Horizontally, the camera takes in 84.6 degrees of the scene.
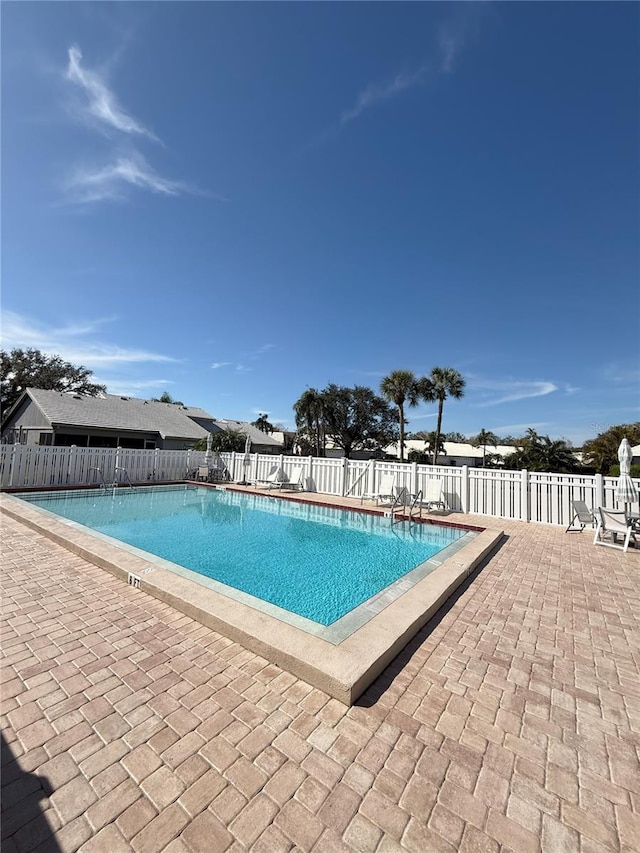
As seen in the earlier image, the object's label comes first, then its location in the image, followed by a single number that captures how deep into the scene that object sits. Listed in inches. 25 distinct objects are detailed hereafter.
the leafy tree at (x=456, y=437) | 3110.2
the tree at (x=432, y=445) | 1711.4
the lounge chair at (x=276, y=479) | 550.6
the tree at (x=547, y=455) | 1011.3
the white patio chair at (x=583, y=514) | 282.1
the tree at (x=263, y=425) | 1939.0
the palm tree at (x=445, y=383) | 1219.2
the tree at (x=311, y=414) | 1256.2
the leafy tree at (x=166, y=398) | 2450.5
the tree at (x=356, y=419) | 1482.5
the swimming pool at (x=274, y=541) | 199.0
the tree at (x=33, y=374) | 1197.1
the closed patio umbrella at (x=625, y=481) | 273.0
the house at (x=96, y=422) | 705.0
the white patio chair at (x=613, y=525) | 252.7
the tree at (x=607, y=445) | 939.3
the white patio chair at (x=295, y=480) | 539.8
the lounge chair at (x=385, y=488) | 413.1
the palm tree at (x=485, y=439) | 2191.2
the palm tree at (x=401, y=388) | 1213.1
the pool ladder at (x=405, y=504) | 356.5
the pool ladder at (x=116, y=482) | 504.6
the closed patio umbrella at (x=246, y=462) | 624.4
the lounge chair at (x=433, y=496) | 384.8
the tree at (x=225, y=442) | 763.5
